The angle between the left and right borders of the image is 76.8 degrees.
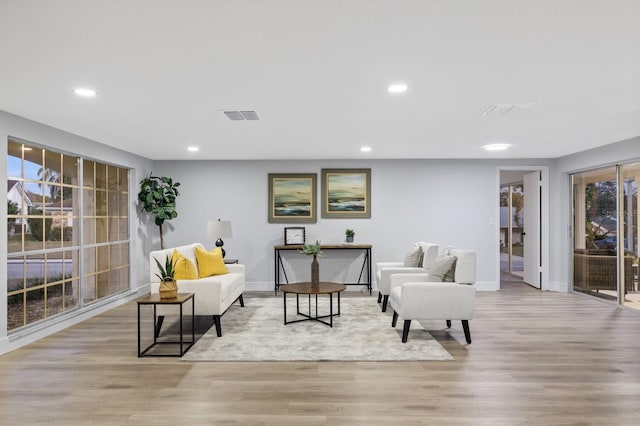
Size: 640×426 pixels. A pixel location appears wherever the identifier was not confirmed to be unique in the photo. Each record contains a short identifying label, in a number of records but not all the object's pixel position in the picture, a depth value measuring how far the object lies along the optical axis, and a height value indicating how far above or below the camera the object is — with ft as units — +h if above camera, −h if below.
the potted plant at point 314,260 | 15.80 -1.88
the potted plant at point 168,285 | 12.16 -2.19
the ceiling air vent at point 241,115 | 12.94 +3.21
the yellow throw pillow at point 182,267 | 14.10 -1.94
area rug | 11.83 -4.22
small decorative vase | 15.79 -2.47
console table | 21.68 -2.55
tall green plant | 21.30 +0.77
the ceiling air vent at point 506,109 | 12.02 +3.16
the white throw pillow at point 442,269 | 13.44 -1.91
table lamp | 19.83 -0.83
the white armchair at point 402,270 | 17.04 -2.49
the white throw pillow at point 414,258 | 18.08 -2.09
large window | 13.33 -0.79
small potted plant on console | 22.59 -1.24
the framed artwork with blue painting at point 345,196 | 23.18 +0.92
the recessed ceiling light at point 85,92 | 10.42 +3.18
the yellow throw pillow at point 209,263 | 16.14 -2.06
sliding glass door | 18.21 -1.06
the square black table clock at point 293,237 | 22.86 -1.41
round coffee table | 14.79 -2.91
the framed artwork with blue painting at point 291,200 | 23.18 +0.70
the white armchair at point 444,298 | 12.99 -2.79
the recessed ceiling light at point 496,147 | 18.52 +3.07
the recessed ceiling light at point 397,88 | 10.17 +3.19
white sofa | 13.61 -2.72
